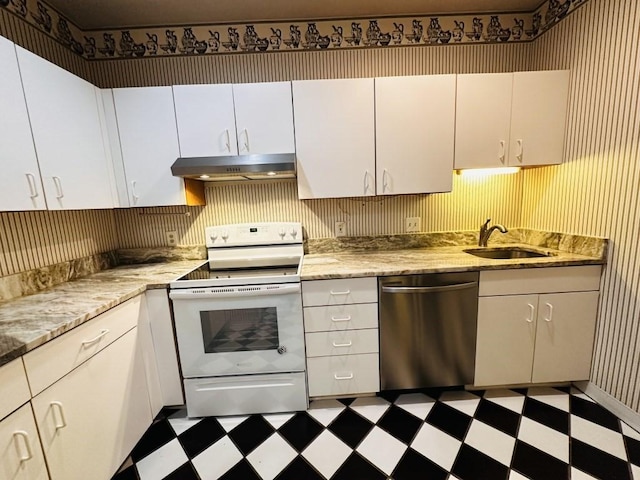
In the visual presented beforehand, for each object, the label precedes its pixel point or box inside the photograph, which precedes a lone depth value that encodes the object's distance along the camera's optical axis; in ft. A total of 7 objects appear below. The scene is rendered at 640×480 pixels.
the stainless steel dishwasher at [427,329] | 5.26
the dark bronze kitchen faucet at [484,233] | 6.68
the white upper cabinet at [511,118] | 5.66
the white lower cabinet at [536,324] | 5.32
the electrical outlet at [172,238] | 7.02
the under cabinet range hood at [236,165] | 5.25
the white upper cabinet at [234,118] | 5.57
